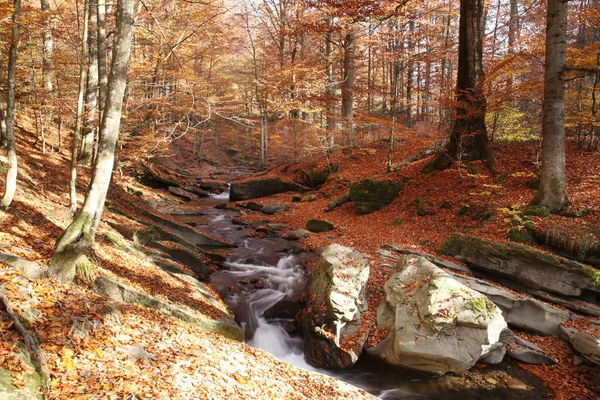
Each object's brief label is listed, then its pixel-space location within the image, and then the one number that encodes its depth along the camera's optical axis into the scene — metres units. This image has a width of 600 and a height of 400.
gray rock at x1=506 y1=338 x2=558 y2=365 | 6.69
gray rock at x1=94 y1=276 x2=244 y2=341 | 5.43
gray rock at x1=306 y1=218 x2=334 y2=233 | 13.45
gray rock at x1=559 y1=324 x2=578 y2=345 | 6.79
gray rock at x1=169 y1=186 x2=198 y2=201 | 20.03
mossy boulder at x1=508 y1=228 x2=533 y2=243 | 8.75
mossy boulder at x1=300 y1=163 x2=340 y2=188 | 20.21
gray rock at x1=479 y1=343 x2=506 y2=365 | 6.62
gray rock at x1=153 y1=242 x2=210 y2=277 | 9.69
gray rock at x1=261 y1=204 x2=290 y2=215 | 17.41
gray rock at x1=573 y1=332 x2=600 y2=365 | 6.15
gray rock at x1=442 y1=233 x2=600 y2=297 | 7.49
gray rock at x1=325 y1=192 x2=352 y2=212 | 15.90
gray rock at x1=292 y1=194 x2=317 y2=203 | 18.38
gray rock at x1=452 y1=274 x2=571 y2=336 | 7.20
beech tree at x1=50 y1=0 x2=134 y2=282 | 5.63
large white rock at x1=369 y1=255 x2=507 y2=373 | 6.19
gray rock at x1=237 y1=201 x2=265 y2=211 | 18.39
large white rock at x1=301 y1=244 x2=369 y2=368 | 6.87
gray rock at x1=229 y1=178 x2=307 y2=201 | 21.14
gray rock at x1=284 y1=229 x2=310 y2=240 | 13.04
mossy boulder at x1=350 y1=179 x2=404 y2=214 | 14.48
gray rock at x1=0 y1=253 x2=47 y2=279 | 4.55
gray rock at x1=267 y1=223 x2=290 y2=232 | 14.31
